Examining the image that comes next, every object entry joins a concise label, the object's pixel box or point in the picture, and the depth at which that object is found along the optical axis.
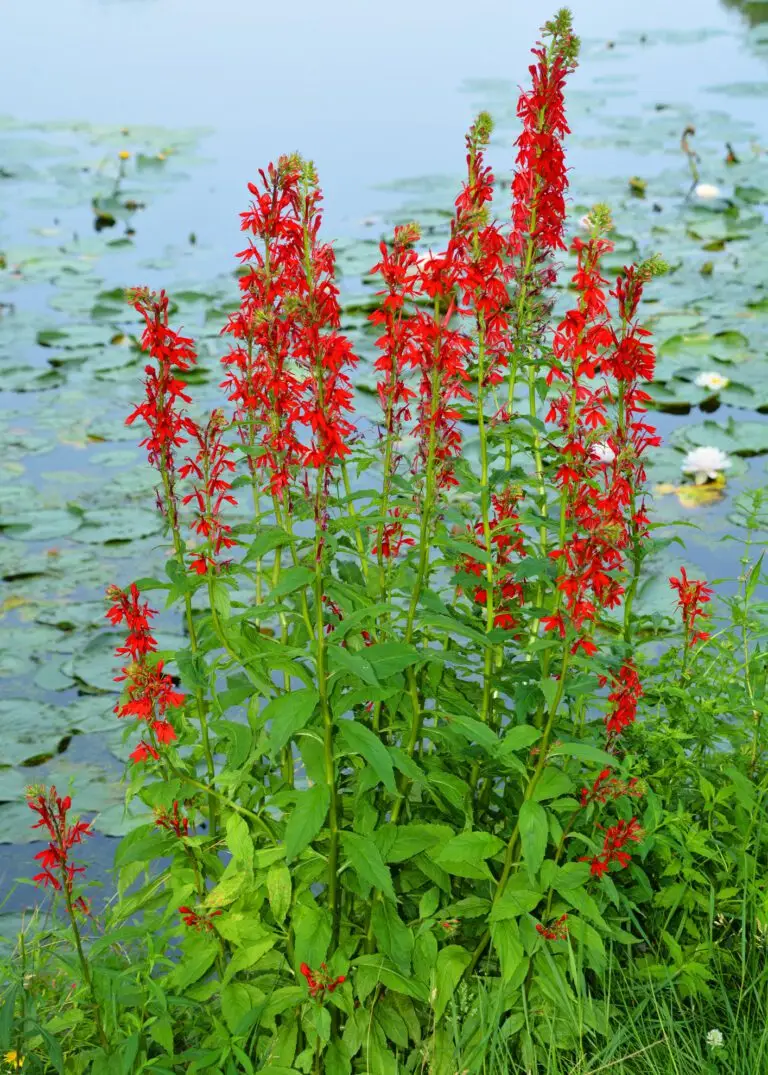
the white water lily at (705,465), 4.56
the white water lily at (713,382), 5.28
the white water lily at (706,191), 7.59
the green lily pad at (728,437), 4.82
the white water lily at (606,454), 4.16
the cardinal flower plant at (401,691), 1.85
